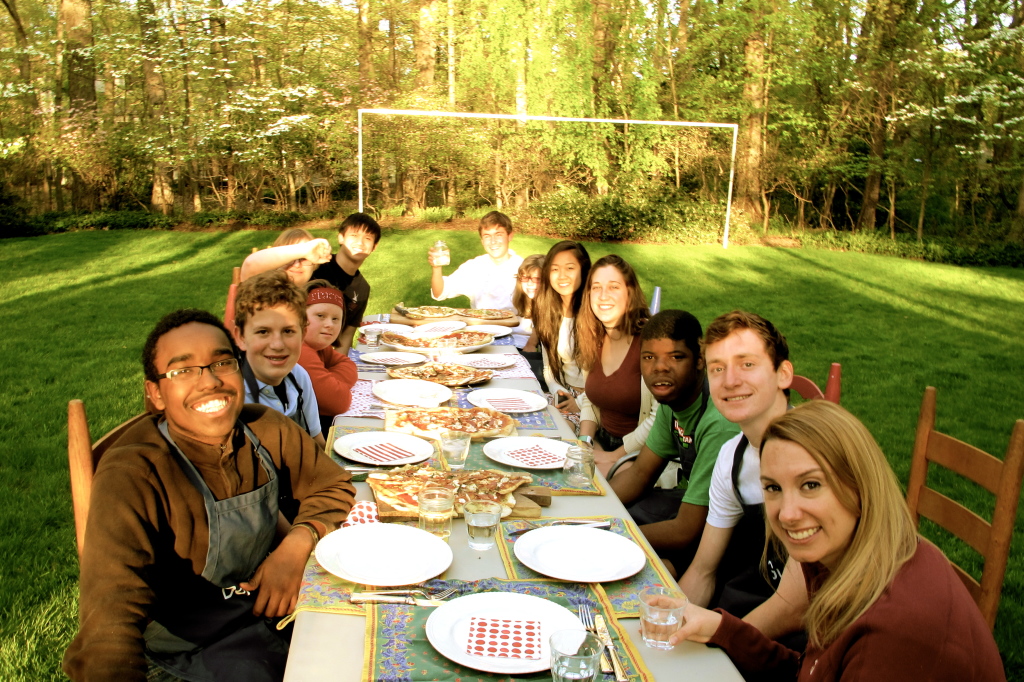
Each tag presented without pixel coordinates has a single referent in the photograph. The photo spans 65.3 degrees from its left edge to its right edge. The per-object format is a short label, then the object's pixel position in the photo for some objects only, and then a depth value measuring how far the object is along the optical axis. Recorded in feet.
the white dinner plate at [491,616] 5.34
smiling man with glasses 6.28
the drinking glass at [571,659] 4.88
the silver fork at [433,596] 6.20
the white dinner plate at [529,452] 9.36
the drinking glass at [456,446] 8.84
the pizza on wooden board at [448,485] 7.91
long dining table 5.36
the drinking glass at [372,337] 16.83
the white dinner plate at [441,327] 18.26
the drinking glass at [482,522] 7.14
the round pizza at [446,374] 13.24
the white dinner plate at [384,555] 6.43
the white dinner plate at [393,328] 17.88
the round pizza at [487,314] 20.77
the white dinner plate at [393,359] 14.75
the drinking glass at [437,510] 7.25
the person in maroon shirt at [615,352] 13.48
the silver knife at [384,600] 6.12
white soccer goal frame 46.34
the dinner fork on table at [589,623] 5.37
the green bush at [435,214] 59.36
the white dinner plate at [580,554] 6.63
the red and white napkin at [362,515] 7.60
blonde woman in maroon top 4.67
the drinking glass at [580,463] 8.93
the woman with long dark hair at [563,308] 16.74
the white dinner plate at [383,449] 9.28
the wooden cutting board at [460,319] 19.62
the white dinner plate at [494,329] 18.31
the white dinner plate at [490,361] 14.93
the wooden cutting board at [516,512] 7.67
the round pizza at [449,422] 10.39
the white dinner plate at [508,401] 11.91
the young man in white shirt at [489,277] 23.25
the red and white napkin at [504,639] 5.48
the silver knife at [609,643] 5.28
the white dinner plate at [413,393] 11.94
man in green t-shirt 9.59
